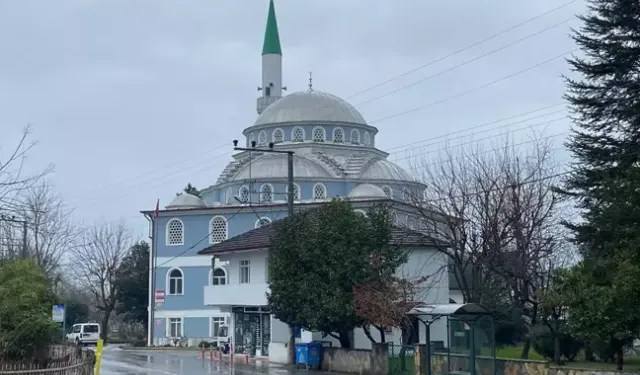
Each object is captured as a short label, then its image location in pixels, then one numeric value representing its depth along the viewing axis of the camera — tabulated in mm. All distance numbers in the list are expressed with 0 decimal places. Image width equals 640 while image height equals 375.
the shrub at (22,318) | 24484
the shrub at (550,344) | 34719
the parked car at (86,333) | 60969
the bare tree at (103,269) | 81875
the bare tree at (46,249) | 42675
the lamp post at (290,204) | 37594
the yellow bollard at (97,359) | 26358
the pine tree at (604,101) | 31516
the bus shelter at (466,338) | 25828
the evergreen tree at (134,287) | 78625
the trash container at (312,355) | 37062
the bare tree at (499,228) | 36469
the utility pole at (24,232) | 20820
